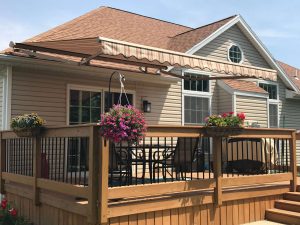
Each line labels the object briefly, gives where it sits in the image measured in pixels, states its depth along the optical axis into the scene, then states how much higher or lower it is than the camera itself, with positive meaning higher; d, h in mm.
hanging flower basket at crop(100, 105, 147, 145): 4586 +24
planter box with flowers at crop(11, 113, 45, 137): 6076 +28
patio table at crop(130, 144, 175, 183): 6084 -540
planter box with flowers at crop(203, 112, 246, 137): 5887 +34
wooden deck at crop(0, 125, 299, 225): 4789 -1050
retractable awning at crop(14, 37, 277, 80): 5668 +1251
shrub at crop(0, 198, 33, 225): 6379 -1586
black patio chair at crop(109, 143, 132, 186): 5434 -545
